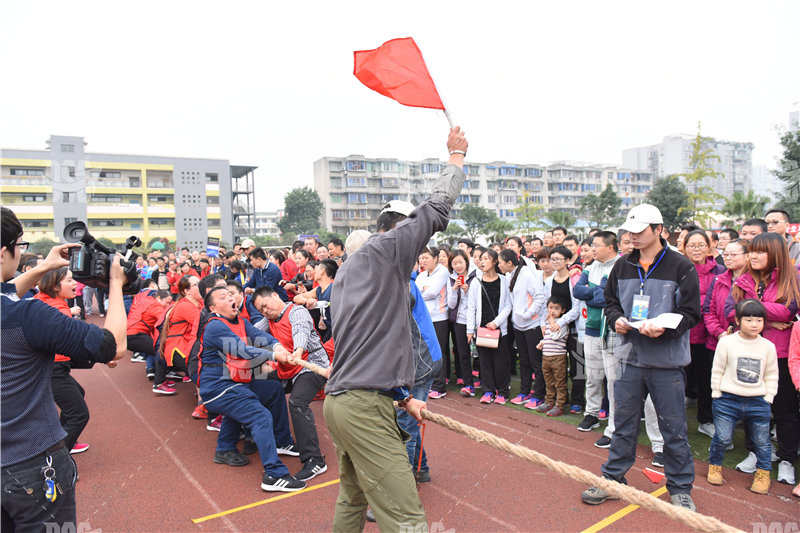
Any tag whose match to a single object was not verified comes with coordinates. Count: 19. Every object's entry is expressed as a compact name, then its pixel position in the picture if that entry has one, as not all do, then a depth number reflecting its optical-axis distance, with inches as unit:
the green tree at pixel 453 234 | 1955.0
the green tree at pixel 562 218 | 1941.4
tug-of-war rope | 79.7
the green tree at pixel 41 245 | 1652.3
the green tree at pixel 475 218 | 2190.0
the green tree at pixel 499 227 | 1983.3
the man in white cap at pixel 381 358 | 98.6
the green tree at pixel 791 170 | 920.9
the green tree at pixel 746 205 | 1265.7
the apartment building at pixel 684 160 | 4152.8
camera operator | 87.5
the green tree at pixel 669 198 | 1772.9
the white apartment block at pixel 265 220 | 5389.3
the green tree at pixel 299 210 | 2807.6
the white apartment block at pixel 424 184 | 2896.2
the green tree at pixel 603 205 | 2164.1
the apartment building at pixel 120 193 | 1968.5
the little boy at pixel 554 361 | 244.0
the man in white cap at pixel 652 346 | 147.6
